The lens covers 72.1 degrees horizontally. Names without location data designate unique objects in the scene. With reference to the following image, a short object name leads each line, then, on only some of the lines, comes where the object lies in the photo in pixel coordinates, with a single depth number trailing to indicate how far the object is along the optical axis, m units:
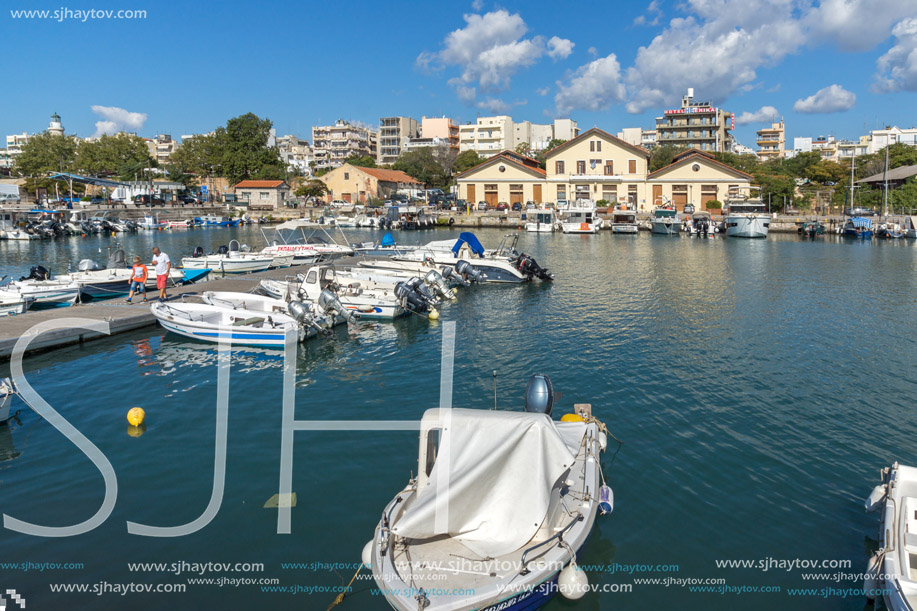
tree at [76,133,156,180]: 100.12
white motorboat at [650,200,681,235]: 63.09
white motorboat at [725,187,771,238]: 58.00
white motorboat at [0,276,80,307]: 22.36
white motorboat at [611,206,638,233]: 63.34
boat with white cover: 6.79
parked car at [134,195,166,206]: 85.44
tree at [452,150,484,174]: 106.24
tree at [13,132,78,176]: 98.56
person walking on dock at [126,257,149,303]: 22.52
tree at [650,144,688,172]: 90.75
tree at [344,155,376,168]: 112.42
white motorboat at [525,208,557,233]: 65.88
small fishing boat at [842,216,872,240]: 57.19
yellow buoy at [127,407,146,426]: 12.59
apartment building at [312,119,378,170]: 144.38
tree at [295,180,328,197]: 94.94
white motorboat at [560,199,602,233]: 63.91
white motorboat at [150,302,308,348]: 17.83
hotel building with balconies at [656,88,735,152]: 106.38
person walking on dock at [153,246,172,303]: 21.64
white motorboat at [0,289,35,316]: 20.81
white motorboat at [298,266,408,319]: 21.84
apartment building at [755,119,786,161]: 149.50
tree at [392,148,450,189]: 108.06
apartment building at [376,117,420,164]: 136.88
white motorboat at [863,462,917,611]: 6.32
